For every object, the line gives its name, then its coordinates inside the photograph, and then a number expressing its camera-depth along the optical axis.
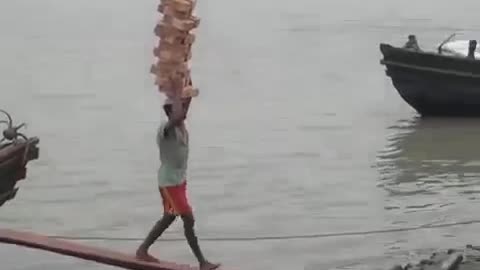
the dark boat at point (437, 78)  37.05
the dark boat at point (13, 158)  18.85
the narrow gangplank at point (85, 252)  14.13
